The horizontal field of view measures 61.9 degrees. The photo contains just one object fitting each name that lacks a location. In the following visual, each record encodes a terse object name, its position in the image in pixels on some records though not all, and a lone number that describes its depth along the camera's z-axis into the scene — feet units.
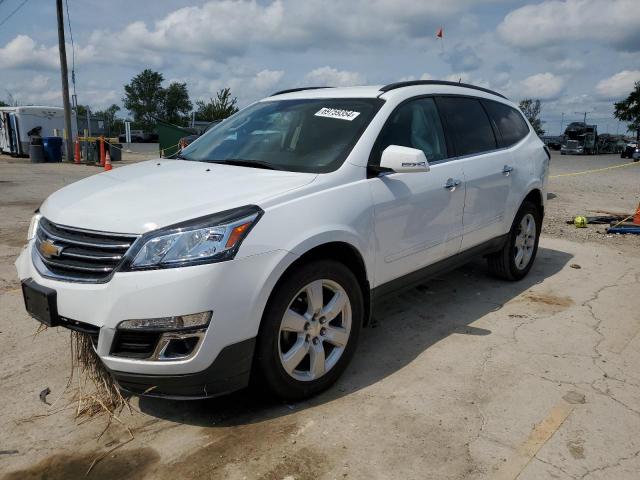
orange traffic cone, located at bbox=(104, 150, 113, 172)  50.59
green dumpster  66.39
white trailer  74.18
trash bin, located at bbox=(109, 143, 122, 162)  71.49
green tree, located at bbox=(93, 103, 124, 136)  228.72
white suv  8.10
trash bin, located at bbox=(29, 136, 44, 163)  66.03
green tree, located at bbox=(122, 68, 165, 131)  295.89
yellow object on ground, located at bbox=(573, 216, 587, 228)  26.58
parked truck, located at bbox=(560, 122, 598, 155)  126.82
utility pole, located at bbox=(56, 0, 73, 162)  62.95
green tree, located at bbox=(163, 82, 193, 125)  295.48
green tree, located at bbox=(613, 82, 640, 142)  182.80
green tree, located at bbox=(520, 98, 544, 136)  257.67
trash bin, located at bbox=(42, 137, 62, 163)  66.80
